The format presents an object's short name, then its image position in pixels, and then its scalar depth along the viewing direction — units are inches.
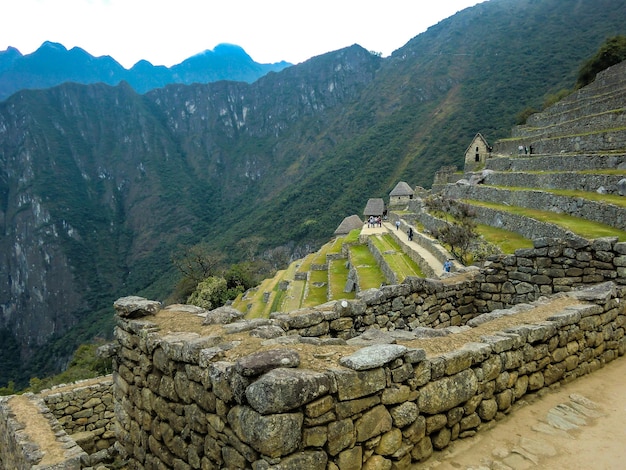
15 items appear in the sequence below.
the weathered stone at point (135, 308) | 223.1
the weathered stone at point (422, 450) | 141.1
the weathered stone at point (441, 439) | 147.7
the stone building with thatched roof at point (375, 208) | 2150.6
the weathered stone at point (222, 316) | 202.4
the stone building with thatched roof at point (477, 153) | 1979.6
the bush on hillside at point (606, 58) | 1668.3
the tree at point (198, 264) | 1813.5
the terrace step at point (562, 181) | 612.1
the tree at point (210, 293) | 1439.5
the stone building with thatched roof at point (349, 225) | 2134.2
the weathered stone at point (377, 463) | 128.3
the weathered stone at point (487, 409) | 161.5
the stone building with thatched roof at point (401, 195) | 2188.7
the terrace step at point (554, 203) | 508.7
